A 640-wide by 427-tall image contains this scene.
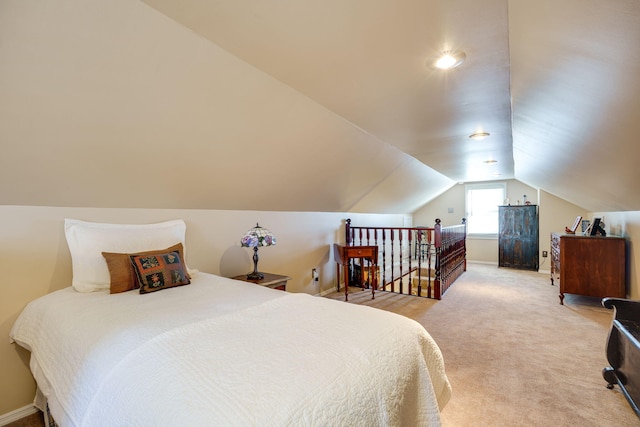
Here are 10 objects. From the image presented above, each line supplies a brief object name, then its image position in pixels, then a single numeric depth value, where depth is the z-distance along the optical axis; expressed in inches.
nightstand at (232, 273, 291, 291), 102.8
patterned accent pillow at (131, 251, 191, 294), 71.6
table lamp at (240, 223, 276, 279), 104.0
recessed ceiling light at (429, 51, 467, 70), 62.1
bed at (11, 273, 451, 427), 31.0
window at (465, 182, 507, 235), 271.7
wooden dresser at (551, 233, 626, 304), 135.9
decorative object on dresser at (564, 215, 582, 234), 178.1
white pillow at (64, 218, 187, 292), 71.2
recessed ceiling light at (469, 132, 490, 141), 121.0
